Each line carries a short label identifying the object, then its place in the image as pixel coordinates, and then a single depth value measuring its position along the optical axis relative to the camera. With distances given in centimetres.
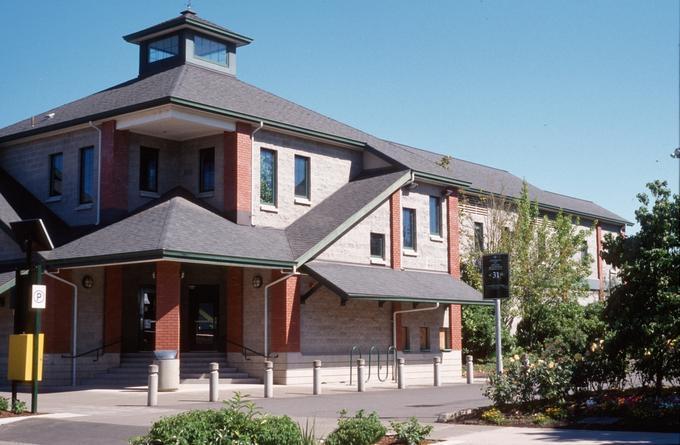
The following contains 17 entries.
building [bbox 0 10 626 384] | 2825
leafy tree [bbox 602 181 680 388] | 1620
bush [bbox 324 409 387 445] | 1228
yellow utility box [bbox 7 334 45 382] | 1891
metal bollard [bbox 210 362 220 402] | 2202
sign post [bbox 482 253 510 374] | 1902
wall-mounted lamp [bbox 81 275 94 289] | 2920
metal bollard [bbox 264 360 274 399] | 2362
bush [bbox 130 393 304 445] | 1188
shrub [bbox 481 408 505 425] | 1552
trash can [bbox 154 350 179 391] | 2547
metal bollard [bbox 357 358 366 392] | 2639
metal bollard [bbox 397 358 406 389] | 2750
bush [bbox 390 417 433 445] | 1277
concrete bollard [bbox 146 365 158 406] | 2125
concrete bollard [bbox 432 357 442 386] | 2886
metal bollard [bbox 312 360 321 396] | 2495
